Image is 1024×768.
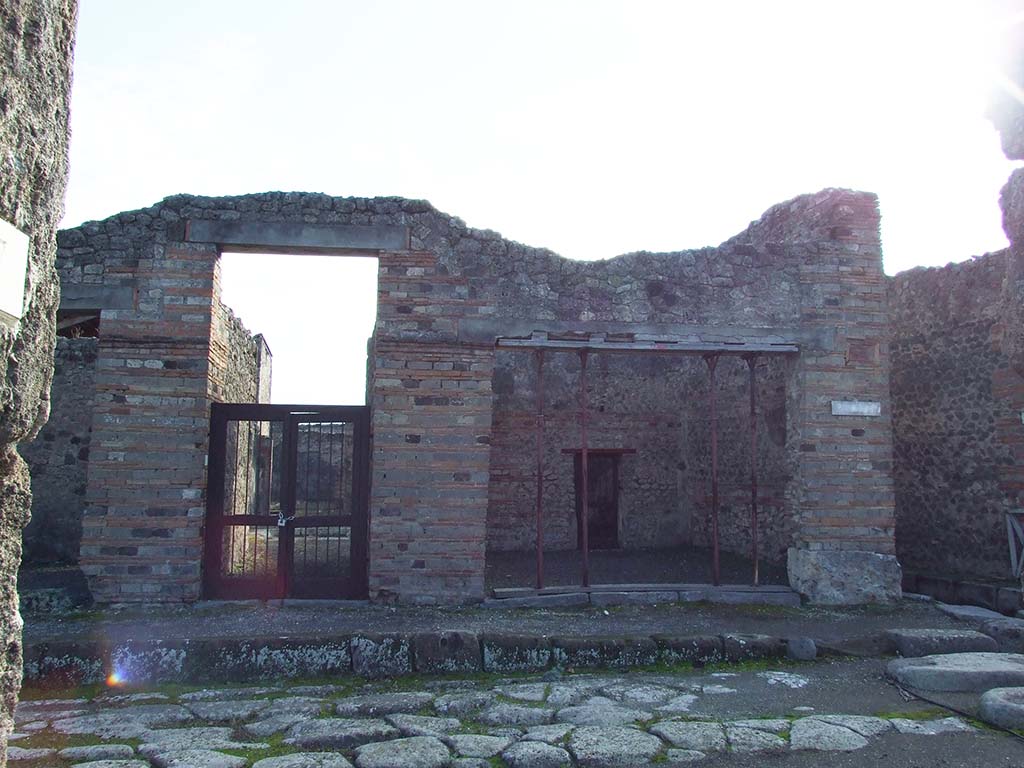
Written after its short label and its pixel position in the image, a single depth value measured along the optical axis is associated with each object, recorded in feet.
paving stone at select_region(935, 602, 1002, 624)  24.71
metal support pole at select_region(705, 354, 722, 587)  27.43
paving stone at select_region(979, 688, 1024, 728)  15.02
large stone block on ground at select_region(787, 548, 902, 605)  26.84
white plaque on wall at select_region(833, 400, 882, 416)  27.78
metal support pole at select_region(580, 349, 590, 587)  26.63
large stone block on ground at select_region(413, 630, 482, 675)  19.07
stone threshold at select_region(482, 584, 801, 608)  25.53
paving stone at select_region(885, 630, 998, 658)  20.92
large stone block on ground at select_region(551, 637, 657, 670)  19.69
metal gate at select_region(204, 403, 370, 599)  24.90
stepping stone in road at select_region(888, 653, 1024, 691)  17.69
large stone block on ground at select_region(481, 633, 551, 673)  19.35
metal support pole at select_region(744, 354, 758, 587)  27.94
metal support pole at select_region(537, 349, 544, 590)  26.00
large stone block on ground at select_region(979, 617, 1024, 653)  21.70
